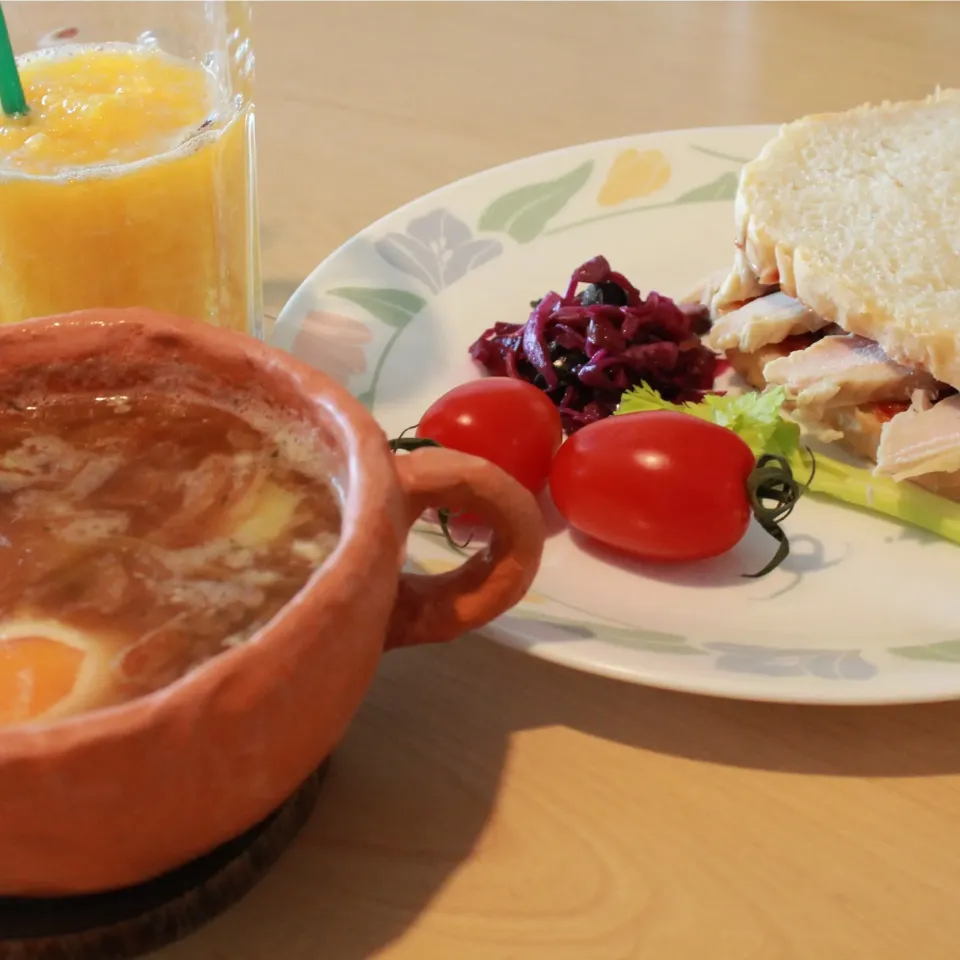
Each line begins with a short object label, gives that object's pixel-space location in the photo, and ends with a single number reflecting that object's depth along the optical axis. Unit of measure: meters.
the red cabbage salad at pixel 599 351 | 0.46
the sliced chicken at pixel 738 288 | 0.47
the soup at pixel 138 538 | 0.33
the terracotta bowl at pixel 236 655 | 0.31
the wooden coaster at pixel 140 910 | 0.33
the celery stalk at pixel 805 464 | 0.42
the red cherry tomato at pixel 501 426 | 0.42
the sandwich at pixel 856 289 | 0.44
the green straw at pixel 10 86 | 0.42
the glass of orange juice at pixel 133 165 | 0.42
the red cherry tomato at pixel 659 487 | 0.40
